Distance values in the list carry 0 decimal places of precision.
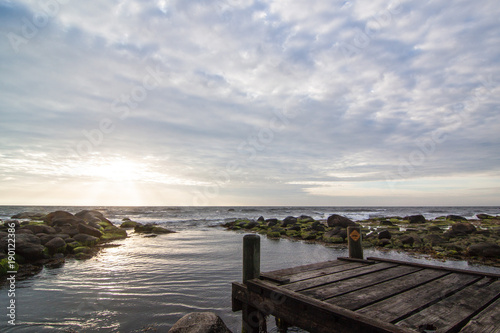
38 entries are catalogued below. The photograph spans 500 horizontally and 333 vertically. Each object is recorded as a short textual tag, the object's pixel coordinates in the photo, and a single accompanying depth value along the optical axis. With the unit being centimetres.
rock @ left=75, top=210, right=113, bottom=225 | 2492
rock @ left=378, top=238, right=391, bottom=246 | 1714
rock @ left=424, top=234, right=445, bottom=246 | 1659
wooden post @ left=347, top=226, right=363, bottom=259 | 735
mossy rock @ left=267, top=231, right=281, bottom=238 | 2255
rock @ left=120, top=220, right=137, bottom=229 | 3050
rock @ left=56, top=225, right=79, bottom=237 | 1700
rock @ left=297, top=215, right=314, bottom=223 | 3481
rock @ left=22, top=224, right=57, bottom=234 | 1612
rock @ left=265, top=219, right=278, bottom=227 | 3303
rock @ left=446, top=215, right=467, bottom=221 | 3792
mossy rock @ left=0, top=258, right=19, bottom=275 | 962
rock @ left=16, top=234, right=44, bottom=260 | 1138
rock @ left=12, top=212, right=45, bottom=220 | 3608
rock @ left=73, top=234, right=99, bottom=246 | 1631
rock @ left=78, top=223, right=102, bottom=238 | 1791
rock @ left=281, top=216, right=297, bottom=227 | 3238
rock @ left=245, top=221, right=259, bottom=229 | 3040
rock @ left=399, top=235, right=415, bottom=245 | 1661
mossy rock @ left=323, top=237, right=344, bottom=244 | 1881
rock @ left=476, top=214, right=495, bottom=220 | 4422
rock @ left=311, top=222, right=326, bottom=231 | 2461
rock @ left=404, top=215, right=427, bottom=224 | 3499
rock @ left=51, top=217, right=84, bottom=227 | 2019
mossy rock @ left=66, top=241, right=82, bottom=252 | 1404
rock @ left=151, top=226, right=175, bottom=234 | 2469
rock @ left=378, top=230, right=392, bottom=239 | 1890
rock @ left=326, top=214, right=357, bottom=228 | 2821
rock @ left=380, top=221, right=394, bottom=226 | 3250
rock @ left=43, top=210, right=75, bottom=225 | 2164
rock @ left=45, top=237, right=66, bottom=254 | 1302
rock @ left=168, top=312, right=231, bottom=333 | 482
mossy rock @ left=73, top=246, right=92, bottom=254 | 1402
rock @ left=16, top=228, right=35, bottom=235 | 1449
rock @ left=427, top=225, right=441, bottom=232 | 2408
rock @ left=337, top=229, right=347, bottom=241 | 1914
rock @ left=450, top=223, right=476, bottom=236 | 1986
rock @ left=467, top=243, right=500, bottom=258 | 1238
